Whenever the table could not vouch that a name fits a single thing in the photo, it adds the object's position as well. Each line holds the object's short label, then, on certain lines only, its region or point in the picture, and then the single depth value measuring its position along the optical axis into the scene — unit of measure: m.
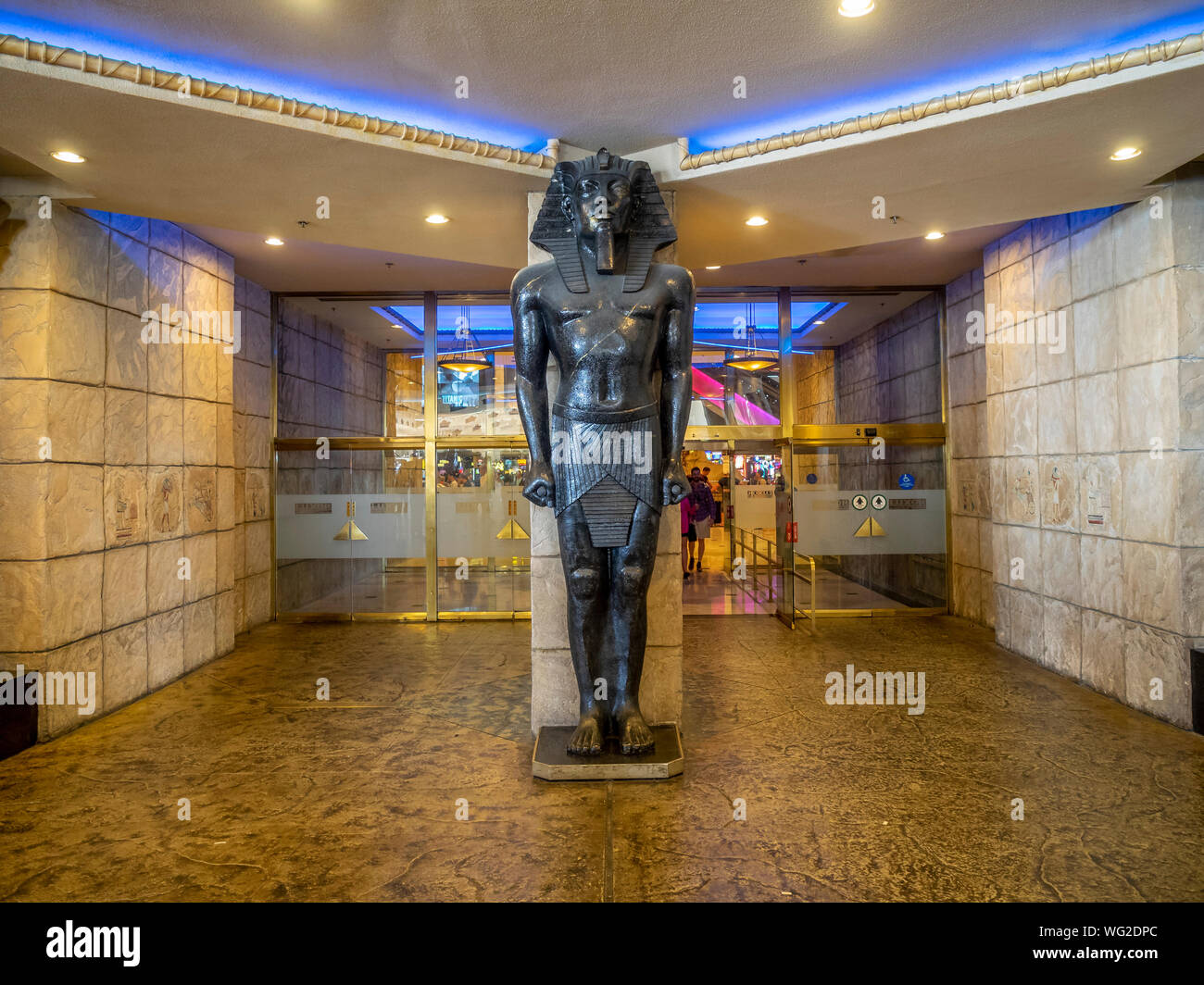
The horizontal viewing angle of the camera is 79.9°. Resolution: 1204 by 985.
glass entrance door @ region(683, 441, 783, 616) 7.66
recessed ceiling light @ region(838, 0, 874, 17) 2.76
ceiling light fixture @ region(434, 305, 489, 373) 7.50
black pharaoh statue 3.28
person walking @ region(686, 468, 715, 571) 8.73
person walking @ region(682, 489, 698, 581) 8.62
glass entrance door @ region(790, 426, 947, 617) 7.31
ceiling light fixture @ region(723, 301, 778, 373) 7.54
